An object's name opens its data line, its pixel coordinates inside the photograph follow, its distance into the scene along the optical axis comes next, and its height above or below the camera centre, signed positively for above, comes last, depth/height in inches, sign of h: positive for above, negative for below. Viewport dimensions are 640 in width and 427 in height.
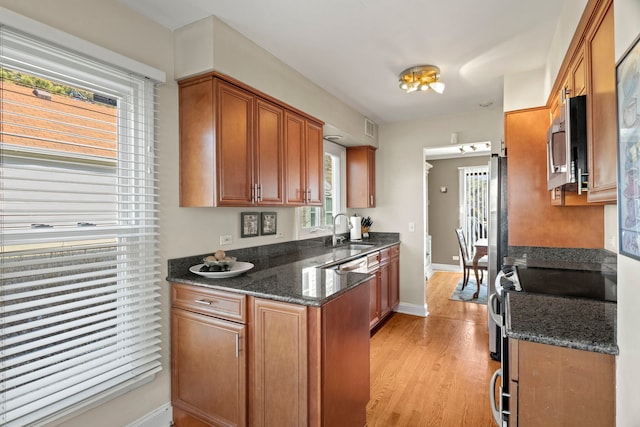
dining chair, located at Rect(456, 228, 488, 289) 193.3 -31.0
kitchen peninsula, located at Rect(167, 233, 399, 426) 63.2 -29.7
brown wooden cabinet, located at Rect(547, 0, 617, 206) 44.9 +19.0
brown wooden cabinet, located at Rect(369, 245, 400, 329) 141.5 -36.4
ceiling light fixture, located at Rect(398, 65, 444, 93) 108.2 +46.6
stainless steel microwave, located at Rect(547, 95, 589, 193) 53.7 +11.9
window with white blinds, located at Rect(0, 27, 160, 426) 57.5 -3.9
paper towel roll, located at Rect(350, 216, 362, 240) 166.7 -9.0
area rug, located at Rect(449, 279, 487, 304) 188.0 -52.3
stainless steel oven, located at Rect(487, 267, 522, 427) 61.6 -31.1
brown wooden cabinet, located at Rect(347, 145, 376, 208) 170.4 +18.9
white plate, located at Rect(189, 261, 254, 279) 80.3 -15.3
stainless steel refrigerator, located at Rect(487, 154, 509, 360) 113.3 -4.4
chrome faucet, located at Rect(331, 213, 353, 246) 150.1 -12.7
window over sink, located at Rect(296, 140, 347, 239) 145.0 +7.0
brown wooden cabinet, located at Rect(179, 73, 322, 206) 82.0 +19.1
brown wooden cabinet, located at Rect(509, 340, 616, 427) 43.0 -24.7
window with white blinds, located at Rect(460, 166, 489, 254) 258.2 +7.4
